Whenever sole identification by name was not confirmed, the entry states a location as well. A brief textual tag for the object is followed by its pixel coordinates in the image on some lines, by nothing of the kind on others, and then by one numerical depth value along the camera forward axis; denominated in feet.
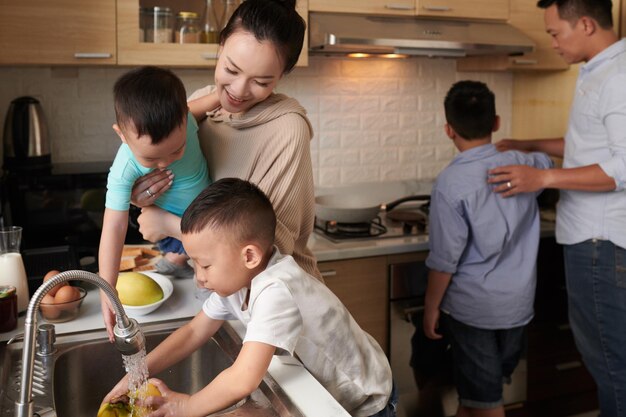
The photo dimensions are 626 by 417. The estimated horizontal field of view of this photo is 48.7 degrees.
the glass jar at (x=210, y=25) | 8.62
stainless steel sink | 4.60
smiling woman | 4.50
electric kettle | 8.33
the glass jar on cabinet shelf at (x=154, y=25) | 8.36
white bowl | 5.45
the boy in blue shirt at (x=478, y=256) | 7.92
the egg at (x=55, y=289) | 5.47
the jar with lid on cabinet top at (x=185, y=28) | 8.50
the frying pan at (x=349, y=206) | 9.07
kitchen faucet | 3.13
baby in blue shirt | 4.27
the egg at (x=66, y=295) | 5.39
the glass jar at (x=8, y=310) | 5.19
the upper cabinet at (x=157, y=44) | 8.13
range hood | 8.93
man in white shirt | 7.64
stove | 9.00
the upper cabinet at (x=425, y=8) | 9.22
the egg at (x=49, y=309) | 5.36
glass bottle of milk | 5.55
